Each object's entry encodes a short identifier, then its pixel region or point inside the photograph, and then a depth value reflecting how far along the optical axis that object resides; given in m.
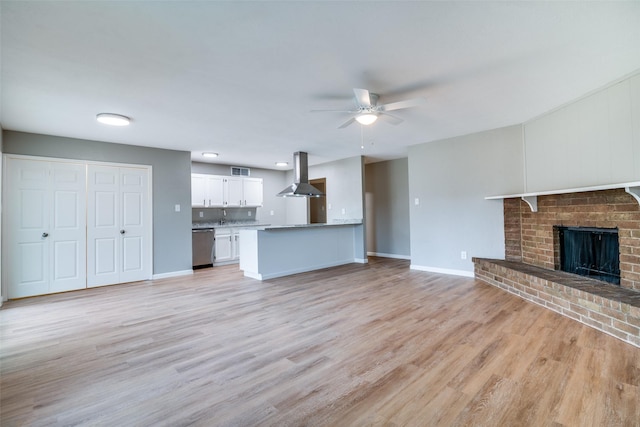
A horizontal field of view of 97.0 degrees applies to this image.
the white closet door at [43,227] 4.06
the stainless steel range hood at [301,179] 5.81
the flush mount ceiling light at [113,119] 3.49
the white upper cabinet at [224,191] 6.55
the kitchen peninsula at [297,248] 4.99
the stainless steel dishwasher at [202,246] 6.21
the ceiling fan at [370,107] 2.61
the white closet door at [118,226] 4.68
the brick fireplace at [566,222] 2.85
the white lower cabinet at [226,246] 6.55
